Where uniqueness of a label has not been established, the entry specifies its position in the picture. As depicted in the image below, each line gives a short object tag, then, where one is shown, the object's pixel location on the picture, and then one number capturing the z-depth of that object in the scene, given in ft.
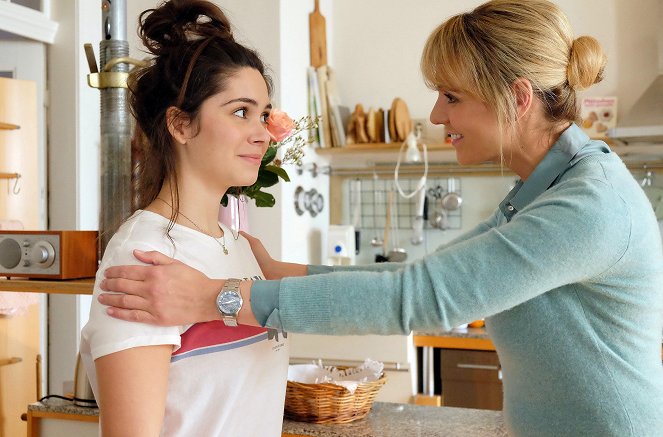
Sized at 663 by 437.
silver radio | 5.43
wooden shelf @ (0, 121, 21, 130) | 10.98
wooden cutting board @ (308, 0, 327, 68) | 12.87
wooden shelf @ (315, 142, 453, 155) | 12.57
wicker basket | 5.76
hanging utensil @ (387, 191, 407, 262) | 13.20
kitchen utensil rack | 13.23
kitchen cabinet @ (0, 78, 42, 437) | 11.09
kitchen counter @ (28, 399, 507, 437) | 5.61
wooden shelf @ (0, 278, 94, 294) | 5.31
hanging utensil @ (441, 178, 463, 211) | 13.02
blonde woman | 3.52
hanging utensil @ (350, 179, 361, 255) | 13.69
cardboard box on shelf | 12.02
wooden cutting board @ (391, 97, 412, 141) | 12.76
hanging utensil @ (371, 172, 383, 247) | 13.66
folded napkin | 6.27
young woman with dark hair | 3.60
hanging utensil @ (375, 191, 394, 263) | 13.30
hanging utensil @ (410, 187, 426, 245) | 13.11
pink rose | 4.89
